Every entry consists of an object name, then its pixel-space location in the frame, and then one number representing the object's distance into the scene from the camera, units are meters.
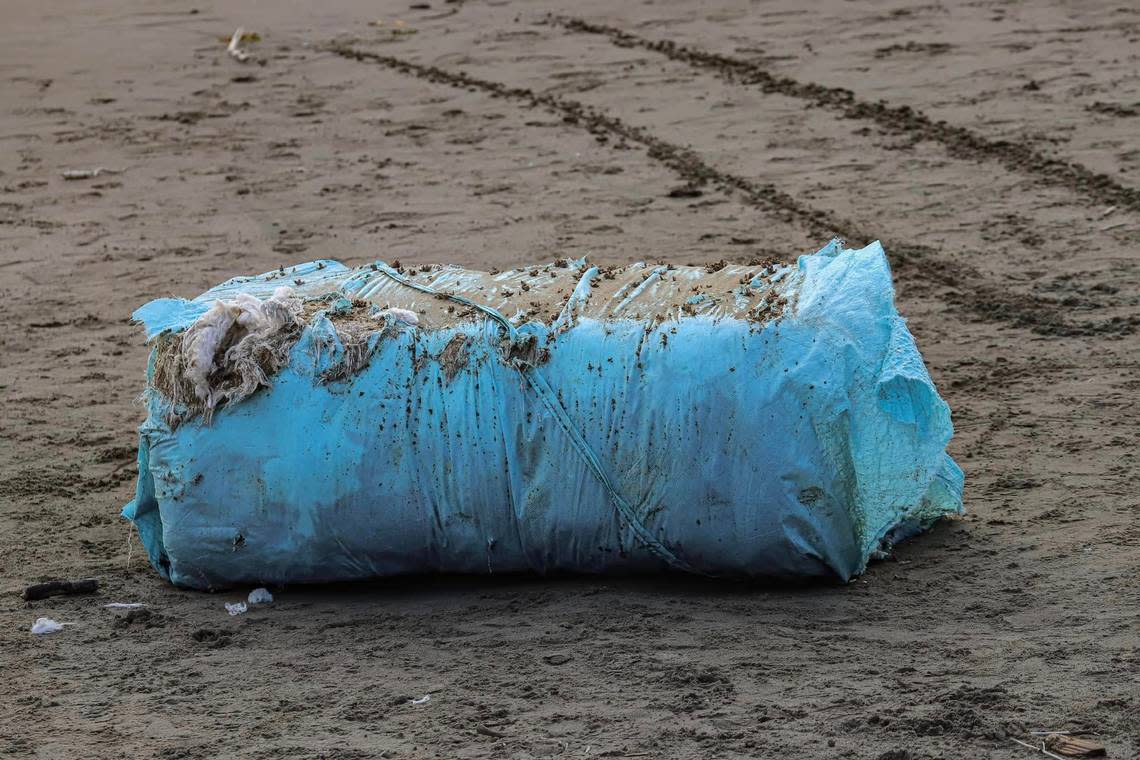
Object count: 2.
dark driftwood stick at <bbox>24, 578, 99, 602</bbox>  8.58
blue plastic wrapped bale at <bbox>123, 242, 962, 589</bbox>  7.63
